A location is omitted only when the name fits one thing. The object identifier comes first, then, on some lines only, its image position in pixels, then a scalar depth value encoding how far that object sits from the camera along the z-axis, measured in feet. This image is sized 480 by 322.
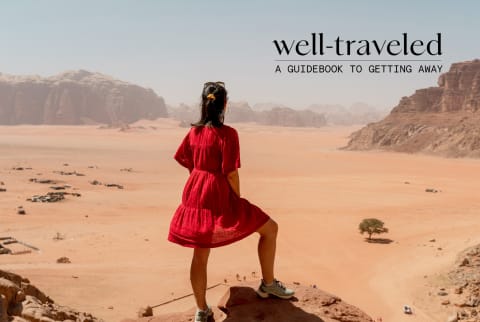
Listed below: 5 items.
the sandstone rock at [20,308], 15.24
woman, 13.91
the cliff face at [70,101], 468.75
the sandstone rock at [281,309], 15.46
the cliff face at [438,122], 226.79
